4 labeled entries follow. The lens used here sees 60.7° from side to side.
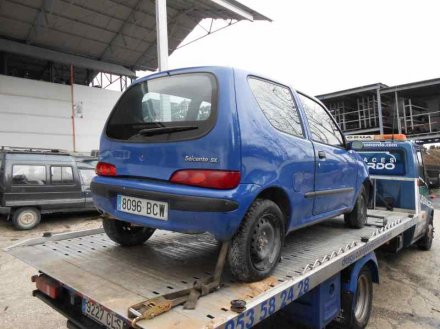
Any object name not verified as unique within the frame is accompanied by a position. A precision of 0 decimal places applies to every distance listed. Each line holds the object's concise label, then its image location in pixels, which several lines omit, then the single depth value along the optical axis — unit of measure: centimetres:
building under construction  1336
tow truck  199
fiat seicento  235
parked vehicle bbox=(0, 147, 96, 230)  820
